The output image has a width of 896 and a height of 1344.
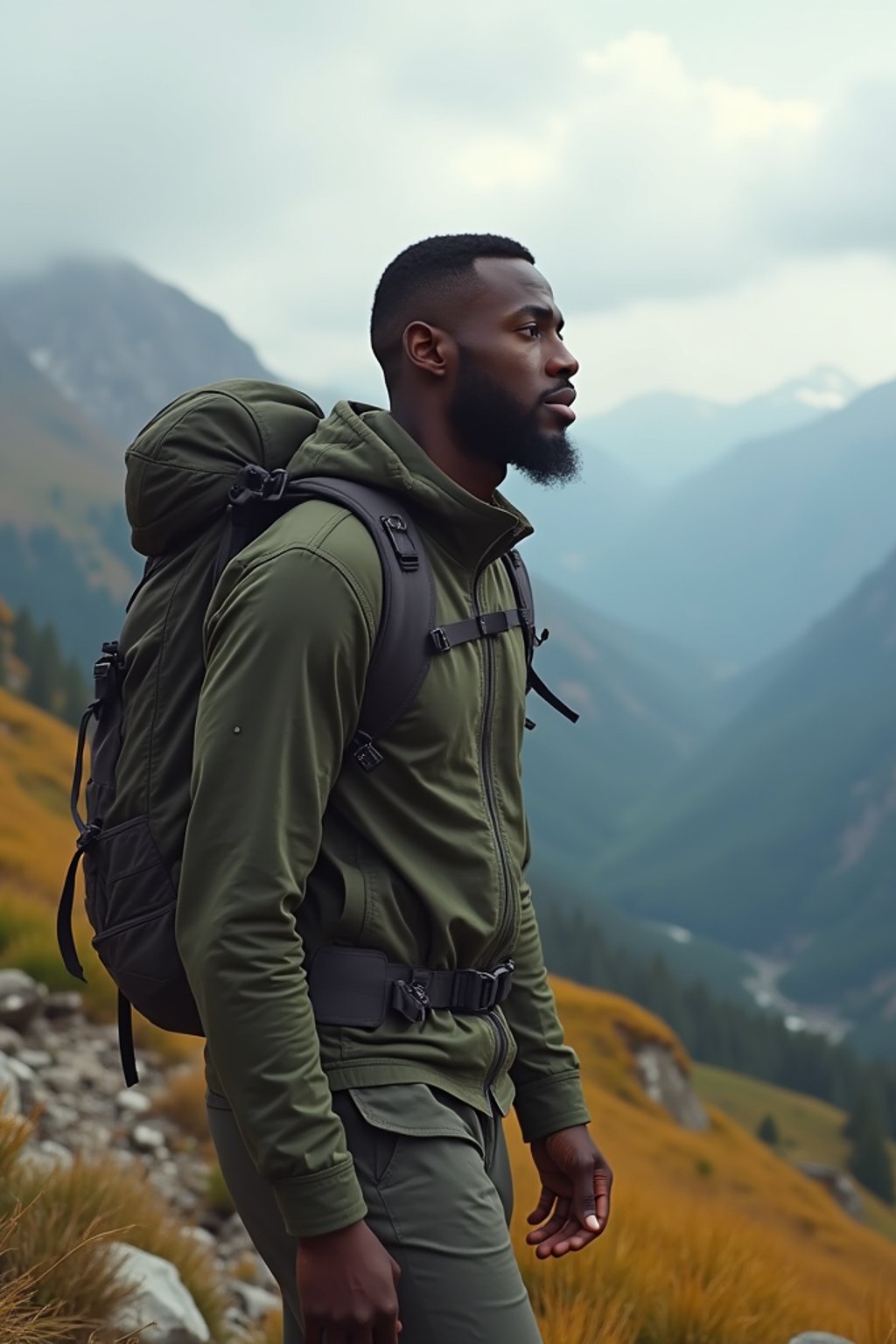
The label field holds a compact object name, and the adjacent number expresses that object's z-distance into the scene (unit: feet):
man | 9.34
